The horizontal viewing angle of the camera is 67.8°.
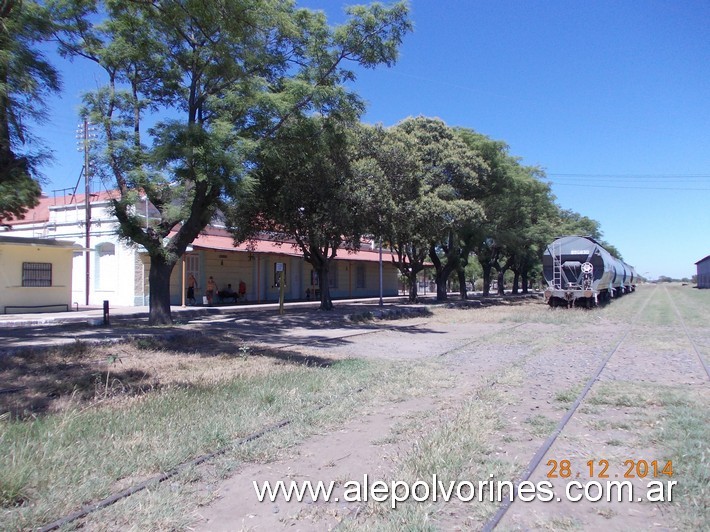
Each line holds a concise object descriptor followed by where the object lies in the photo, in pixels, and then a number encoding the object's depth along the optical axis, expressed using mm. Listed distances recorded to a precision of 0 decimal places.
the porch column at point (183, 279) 27100
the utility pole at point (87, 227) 25812
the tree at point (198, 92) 13828
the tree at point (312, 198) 18594
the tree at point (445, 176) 25478
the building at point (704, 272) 83062
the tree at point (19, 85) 10094
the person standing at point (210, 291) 27516
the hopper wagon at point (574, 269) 26672
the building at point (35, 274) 22688
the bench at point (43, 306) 23069
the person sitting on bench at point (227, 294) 30859
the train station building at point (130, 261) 27234
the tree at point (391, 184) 21172
